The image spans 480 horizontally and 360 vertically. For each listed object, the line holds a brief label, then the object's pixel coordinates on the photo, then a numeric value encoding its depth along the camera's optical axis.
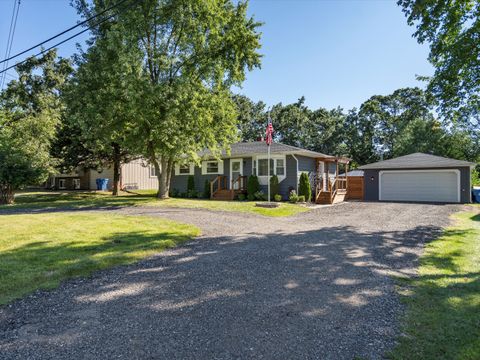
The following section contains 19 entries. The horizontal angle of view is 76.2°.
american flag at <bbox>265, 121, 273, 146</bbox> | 15.37
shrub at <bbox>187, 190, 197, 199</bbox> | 22.00
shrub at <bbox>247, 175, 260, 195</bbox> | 19.34
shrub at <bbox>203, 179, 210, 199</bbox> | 21.73
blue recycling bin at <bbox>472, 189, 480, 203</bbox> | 20.13
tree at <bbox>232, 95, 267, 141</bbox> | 43.00
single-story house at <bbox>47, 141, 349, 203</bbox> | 19.50
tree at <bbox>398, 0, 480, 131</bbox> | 9.34
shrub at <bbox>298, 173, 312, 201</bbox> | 18.67
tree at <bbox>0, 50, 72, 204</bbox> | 15.65
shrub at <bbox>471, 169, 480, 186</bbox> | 25.52
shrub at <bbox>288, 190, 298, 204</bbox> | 18.11
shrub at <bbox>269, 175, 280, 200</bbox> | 19.23
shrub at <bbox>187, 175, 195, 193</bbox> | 22.49
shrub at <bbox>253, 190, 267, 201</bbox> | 19.09
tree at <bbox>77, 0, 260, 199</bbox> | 15.00
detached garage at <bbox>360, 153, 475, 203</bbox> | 19.81
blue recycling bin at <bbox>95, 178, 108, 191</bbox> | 27.61
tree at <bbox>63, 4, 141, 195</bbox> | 14.32
